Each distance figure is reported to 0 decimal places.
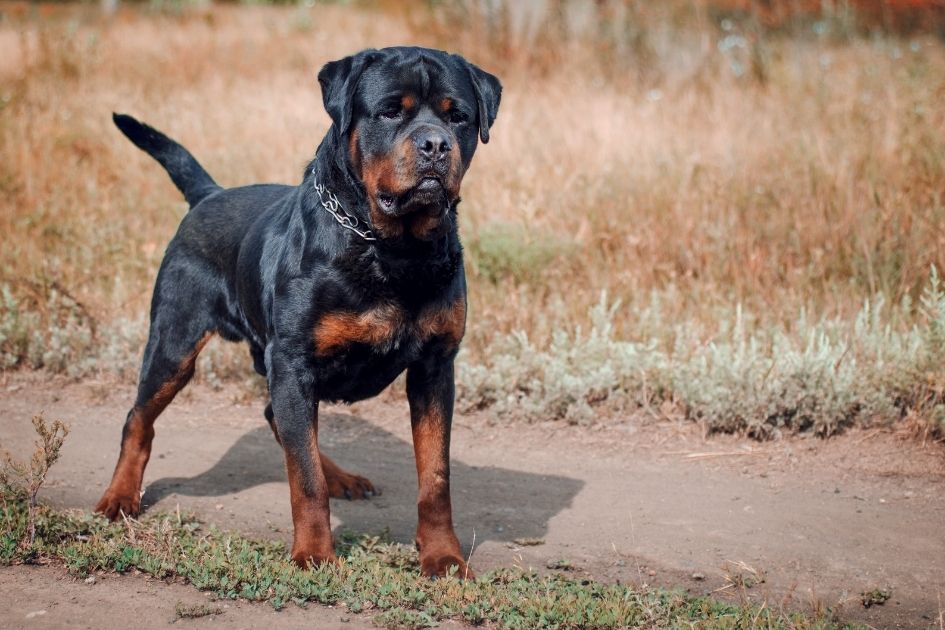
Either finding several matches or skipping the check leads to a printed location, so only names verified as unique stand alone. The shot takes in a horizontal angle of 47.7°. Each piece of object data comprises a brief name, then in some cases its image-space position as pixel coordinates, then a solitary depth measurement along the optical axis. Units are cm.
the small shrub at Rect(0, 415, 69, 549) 386
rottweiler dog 370
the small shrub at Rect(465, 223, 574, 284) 720
